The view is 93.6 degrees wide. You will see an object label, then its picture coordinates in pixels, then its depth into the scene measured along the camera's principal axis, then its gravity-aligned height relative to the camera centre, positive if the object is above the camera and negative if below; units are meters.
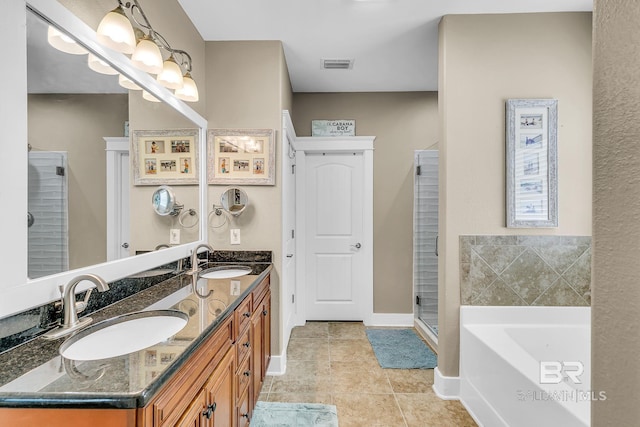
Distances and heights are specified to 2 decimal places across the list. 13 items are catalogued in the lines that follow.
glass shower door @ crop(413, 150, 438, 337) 3.13 -0.31
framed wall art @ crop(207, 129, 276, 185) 2.43 +0.43
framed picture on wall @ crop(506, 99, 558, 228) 2.10 +0.32
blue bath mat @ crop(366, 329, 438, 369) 2.58 -1.33
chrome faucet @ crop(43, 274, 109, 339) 0.99 -0.36
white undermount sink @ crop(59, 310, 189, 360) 0.94 -0.45
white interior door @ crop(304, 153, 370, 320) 3.52 -0.18
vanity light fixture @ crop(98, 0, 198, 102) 1.26 +0.75
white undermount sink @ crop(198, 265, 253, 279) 2.06 -0.44
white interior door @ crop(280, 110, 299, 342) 2.54 -0.23
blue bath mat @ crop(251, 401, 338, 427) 1.88 -1.33
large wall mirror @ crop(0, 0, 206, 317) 1.05 +0.18
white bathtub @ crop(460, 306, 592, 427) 1.38 -0.88
